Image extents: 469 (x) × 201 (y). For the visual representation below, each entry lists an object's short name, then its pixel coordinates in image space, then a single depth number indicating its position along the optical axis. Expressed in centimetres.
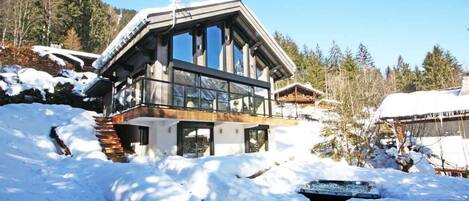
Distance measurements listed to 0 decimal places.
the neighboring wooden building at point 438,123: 1652
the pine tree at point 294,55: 6118
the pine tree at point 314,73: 5525
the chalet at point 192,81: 1092
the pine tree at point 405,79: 5619
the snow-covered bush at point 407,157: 1438
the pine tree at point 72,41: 3691
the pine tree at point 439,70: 4788
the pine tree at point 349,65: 5390
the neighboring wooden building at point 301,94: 4316
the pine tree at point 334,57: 6516
